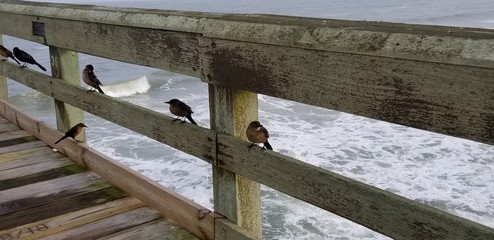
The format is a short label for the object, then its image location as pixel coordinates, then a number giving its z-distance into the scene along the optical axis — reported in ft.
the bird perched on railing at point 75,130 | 11.19
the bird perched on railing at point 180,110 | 8.98
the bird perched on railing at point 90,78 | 11.27
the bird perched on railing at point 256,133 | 6.77
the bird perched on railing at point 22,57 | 14.49
